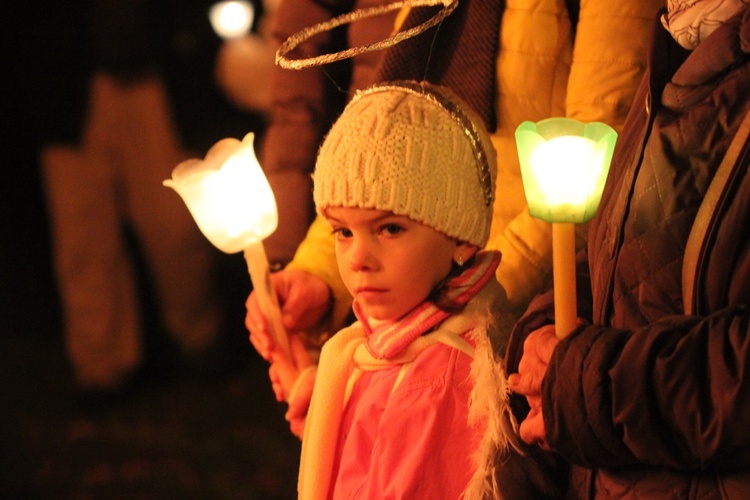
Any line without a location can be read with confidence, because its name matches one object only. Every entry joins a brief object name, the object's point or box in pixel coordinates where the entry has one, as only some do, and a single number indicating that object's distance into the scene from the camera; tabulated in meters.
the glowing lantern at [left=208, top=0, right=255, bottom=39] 3.18
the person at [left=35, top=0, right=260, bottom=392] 3.37
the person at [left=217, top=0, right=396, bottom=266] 2.59
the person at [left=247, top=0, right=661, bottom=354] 2.26
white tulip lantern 2.25
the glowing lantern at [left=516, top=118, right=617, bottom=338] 2.02
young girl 2.14
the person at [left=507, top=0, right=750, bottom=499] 1.95
